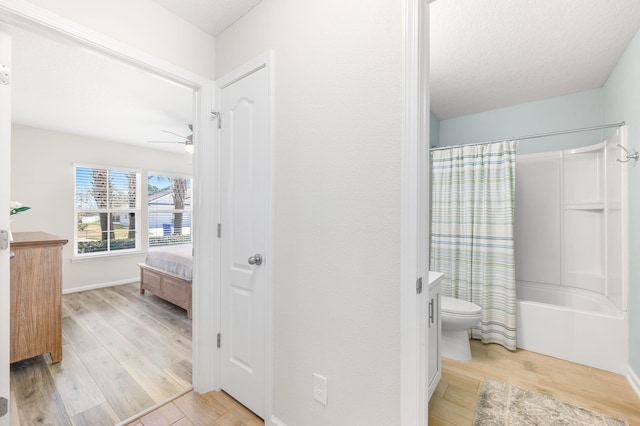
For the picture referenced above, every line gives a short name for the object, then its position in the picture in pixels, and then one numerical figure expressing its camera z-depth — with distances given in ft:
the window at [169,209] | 17.34
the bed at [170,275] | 11.08
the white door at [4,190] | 4.36
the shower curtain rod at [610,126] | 7.30
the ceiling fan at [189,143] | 11.94
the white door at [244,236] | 5.43
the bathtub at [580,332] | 7.17
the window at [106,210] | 14.79
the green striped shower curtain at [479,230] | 8.62
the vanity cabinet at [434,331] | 5.62
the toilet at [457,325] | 7.33
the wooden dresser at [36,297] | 6.98
